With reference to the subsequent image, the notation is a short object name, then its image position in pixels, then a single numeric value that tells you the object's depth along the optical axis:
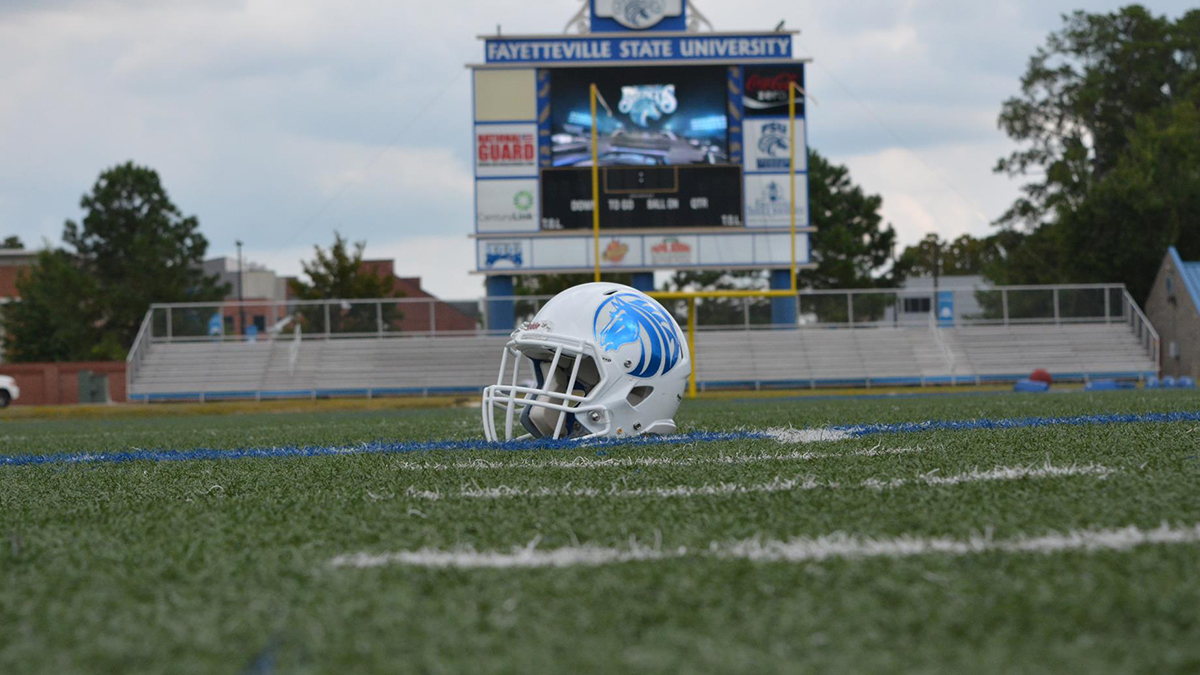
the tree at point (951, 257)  62.31
